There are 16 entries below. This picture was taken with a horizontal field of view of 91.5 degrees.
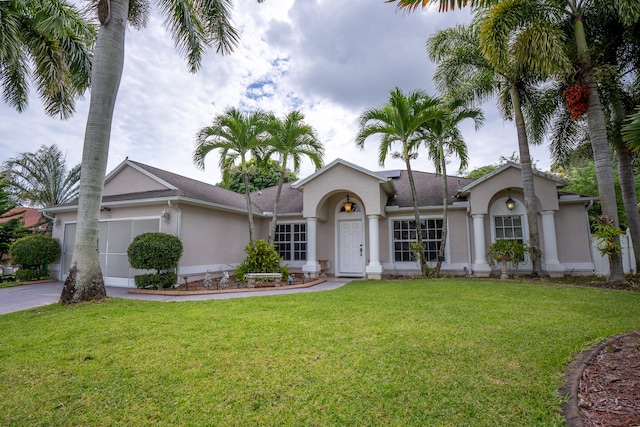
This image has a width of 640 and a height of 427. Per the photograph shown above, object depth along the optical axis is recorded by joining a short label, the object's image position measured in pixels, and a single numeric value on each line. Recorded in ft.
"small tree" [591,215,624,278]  30.01
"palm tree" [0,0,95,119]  29.35
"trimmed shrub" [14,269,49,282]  40.50
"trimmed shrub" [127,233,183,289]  31.24
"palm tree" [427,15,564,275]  36.19
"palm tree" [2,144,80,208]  66.68
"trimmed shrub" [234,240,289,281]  36.81
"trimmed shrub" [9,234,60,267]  39.34
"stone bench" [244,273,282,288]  34.32
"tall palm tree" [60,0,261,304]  24.85
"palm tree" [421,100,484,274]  39.75
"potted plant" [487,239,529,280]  35.96
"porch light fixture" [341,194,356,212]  44.66
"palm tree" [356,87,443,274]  37.06
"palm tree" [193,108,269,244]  39.09
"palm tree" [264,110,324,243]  41.06
